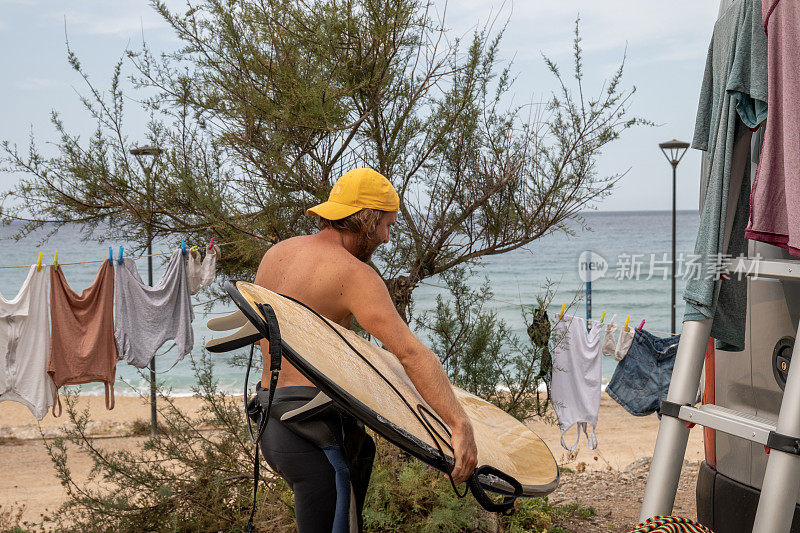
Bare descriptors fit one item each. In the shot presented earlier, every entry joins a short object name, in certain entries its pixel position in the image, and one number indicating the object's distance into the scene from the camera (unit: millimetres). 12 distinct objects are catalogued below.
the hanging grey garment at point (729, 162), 2176
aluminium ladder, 1863
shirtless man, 2191
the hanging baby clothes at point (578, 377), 7074
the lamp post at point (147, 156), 5199
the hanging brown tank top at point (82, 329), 5707
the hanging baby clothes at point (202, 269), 5297
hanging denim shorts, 7332
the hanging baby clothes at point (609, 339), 7250
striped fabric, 2025
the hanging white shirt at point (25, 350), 5578
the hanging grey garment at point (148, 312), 5824
